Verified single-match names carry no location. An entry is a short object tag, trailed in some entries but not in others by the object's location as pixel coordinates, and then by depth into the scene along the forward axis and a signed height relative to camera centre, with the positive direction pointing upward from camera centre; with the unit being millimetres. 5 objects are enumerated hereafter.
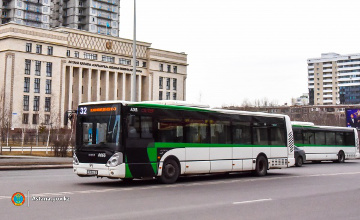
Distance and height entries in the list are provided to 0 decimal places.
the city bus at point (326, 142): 33312 +10
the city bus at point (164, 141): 14602 +43
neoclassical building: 83812 +15239
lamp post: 25062 +3628
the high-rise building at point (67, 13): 112750 +34042
